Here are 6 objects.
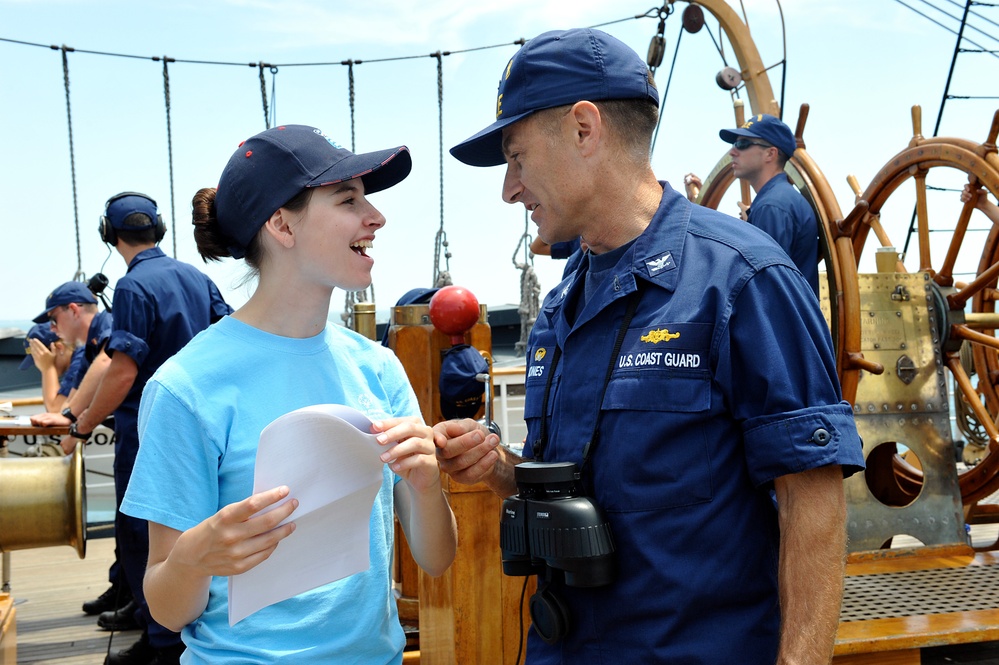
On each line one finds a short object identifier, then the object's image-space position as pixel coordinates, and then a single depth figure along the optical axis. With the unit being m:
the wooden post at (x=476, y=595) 2.45
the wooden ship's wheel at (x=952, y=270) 4.16
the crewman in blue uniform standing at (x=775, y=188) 3.74
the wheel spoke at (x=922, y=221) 4.63
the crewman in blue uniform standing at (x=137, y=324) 3.19
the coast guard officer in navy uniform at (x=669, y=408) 1.12
